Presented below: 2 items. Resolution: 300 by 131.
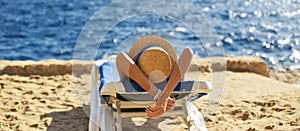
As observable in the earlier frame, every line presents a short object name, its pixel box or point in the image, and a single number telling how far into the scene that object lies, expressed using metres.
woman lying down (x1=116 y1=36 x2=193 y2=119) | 3.40
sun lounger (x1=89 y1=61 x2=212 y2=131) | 3.43
